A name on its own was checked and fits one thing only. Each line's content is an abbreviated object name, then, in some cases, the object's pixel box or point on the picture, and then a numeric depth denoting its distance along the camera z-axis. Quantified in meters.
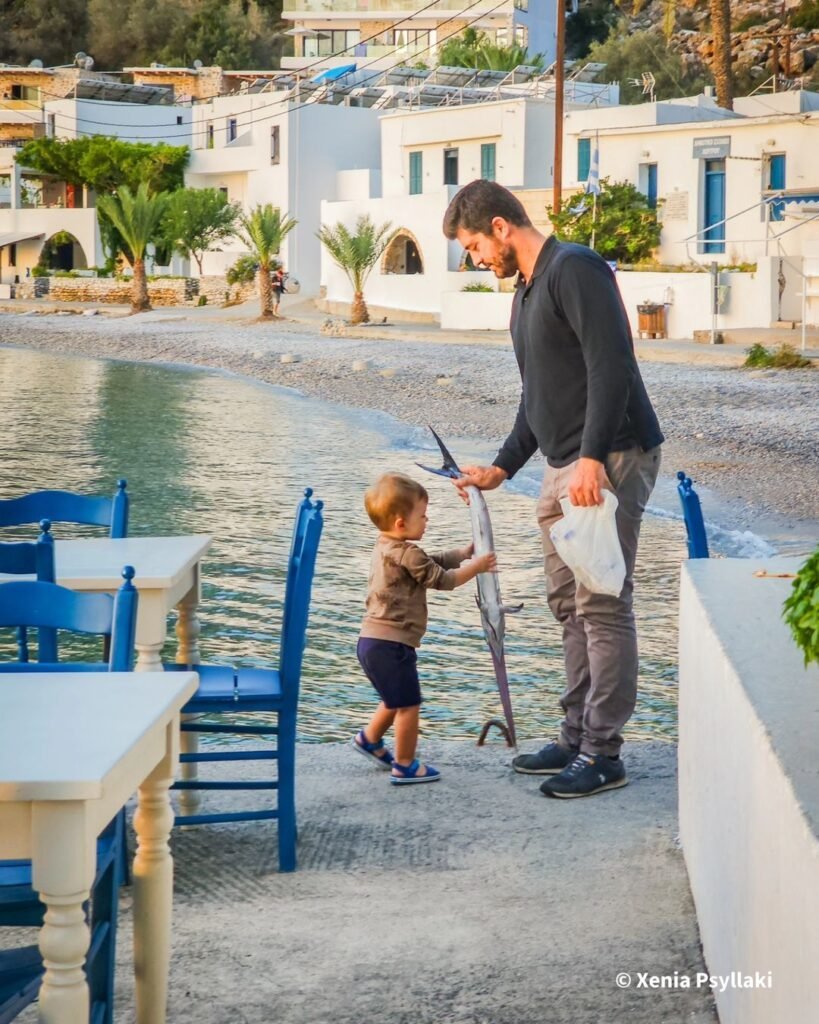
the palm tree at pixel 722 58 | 42.69
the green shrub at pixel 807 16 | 62.28
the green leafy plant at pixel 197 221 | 53.91
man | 4.52
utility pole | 34.19
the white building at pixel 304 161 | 52.19
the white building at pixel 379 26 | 77.19
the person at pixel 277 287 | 44.99
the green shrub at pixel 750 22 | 66.69
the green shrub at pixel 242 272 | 49.09
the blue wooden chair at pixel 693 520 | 4.36
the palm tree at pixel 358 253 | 40.03
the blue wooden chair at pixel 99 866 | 2.67
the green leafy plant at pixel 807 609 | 2.34
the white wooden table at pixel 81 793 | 2.35
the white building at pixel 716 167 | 32.06
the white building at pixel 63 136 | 65.44
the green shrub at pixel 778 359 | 23.78
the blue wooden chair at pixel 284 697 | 4.27
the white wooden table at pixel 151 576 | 4.14
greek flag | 33.03
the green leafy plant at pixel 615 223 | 34.72
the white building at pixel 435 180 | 40.84
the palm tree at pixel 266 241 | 42.72
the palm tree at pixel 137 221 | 49.66
